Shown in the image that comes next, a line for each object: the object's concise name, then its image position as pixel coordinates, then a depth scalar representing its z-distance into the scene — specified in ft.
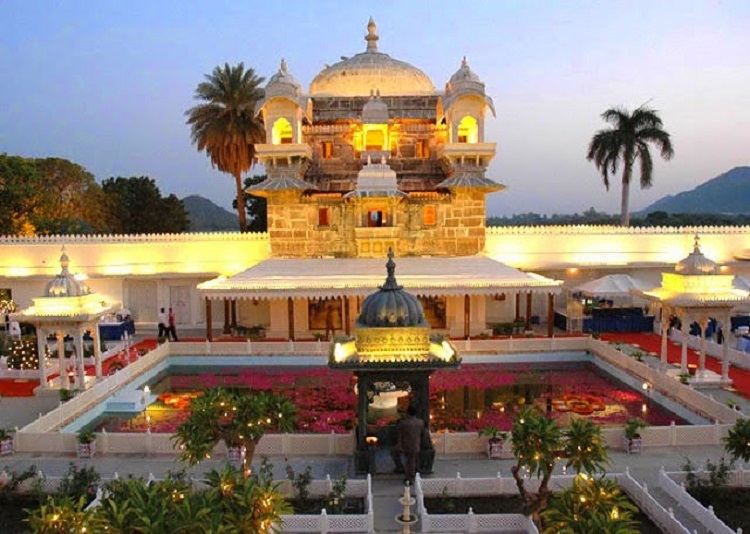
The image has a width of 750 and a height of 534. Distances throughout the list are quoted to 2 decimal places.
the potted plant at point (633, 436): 41.86
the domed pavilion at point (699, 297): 56.49
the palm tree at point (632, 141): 114.32
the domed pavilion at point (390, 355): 37.06
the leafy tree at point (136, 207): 160.04
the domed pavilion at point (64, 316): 56.34
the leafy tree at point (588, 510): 22.43
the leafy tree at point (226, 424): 33.42
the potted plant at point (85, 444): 41.32
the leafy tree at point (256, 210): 143.43
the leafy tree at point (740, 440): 34.06
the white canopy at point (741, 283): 81.41
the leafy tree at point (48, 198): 114.73
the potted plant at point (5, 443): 41.83
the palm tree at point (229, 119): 115.03
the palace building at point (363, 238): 83.92
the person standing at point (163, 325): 79.61
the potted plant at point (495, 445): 41.47
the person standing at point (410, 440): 36.68
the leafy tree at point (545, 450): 30.19
